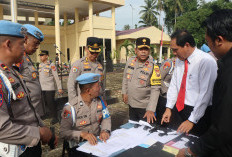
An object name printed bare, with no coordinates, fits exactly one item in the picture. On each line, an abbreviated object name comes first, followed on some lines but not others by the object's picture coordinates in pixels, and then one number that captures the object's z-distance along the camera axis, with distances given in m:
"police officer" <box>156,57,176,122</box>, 3.58
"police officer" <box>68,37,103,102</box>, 3.05
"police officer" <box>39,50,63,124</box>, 4.79
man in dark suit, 1.02
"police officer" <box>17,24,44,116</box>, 2.41
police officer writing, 1.97
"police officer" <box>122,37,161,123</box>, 2.87
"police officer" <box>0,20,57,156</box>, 1.21
